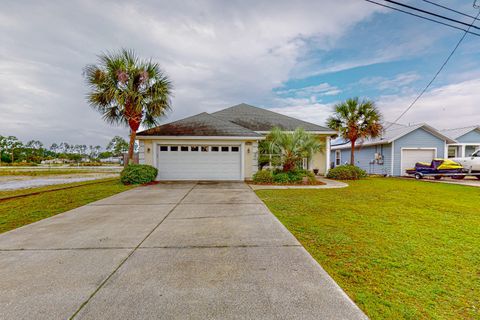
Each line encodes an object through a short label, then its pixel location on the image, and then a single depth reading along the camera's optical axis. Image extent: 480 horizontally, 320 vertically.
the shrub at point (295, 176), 11.10
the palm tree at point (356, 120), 13.79
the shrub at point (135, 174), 10.46
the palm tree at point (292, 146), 10.89
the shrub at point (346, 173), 13.31
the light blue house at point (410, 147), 15.98
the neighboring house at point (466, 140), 18.09
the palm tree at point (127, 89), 10.18
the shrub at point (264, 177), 11.18
